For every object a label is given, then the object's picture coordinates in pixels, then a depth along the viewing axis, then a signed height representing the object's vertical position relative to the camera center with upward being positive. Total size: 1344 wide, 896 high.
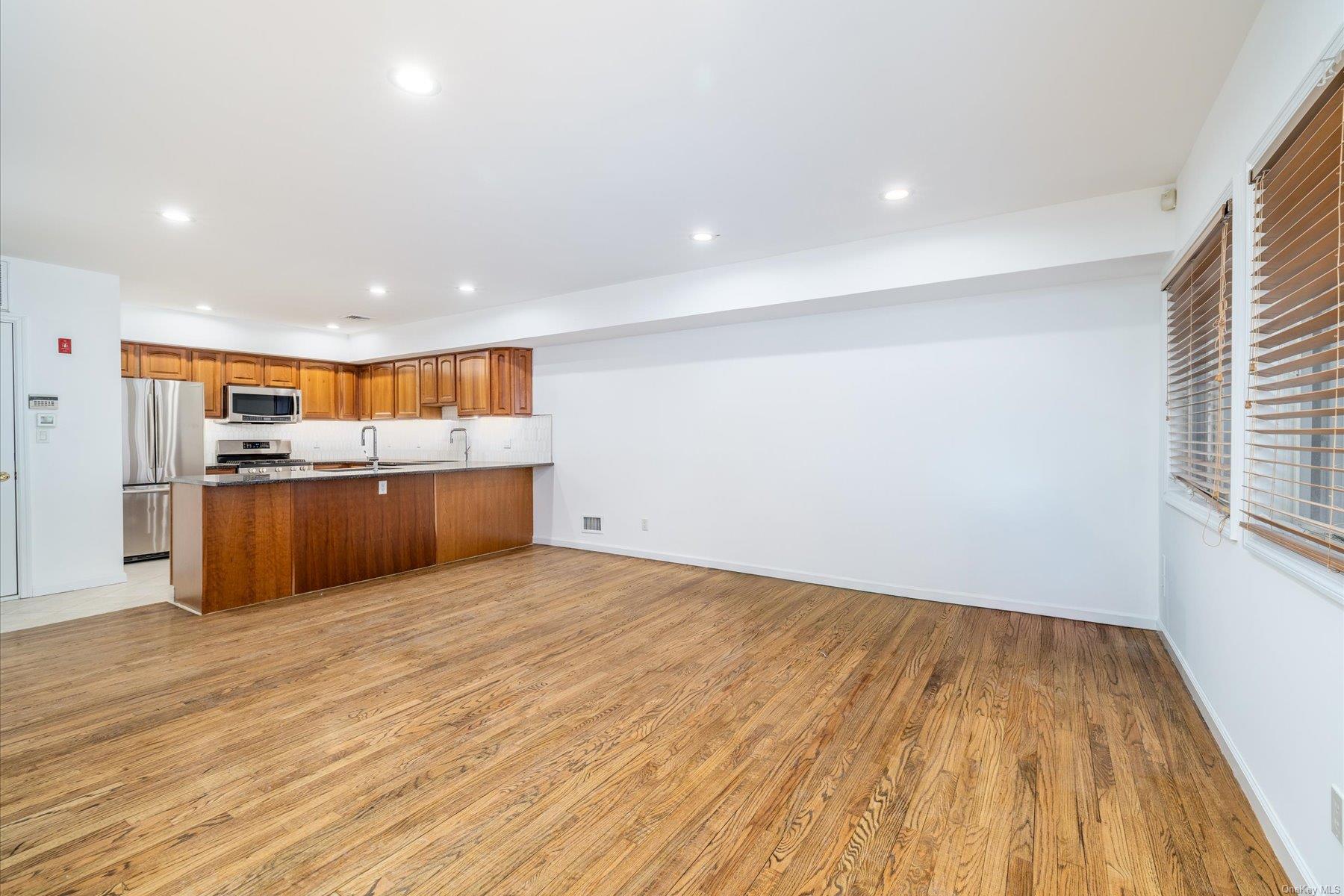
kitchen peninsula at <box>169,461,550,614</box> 4.09 -0.70
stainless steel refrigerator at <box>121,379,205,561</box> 5.57 -0.11
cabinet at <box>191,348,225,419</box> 6.27 +0.71
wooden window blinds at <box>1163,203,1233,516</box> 2.32 +0.35
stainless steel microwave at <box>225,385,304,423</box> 6.49 +0.42
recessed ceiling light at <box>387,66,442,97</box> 2.15 +1.36
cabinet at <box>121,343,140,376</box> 5.75 +0.82
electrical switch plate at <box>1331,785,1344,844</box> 1.33 -0.86
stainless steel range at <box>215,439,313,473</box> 6.60 -0.16
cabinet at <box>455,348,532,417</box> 6.29 +0.65
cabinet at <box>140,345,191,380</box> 5.91 +0.81
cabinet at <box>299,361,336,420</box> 7.24 +0.66
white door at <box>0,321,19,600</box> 4.21 -0.19
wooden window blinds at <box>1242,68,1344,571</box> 1.42 +0.30
